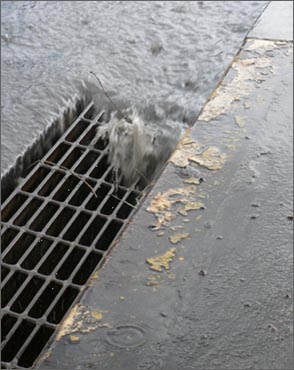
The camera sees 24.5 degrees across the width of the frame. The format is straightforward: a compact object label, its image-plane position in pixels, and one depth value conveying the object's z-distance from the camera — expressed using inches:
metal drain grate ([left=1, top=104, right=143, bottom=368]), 77.9
